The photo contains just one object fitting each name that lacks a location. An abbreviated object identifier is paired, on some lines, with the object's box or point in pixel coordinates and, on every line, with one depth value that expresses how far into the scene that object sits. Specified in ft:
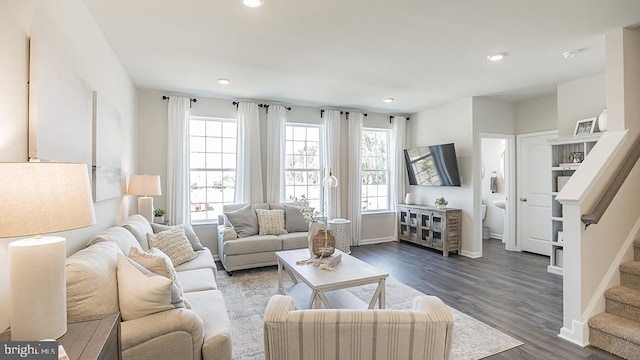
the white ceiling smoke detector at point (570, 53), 10.64
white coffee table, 8.56
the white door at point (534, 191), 16.69
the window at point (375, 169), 20.81
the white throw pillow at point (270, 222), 15.42
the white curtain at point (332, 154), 18.95
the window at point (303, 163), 18.58
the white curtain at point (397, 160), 20.94
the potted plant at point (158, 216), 14.25
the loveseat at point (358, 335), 3.52
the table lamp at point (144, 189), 12.31
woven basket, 10.45
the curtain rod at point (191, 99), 15.60
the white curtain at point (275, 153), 17.34
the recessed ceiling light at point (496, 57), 10.89
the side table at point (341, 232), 17.17
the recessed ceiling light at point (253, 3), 7.49
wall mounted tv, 17.30
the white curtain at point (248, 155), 16.78
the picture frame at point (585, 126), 13.07
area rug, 7.93
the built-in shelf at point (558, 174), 13.76
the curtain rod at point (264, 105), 16.89
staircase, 7.58
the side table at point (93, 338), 3.65
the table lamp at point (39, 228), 3.31
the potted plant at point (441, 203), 17.83
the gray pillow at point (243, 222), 14.95
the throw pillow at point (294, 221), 16.15
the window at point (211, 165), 16.71
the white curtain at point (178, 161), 15.55
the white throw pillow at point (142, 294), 5.43
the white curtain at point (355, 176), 19.58
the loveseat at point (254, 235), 14.01
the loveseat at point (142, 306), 5.03
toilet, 21.73
